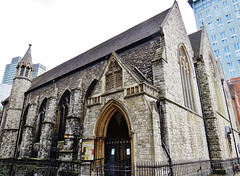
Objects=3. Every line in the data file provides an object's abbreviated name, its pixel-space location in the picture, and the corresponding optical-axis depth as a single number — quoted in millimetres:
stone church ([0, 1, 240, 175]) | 9227
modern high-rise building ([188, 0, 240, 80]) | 53094
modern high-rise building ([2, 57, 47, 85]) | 163125
